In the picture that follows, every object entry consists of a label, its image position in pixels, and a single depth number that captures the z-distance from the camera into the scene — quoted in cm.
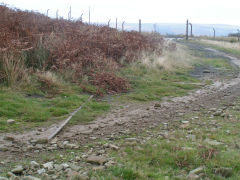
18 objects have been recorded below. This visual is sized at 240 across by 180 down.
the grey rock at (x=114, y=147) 408
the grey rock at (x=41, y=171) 331
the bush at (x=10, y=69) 702
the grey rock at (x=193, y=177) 320
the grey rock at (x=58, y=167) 341
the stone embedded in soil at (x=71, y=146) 422
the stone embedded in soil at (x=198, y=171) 333
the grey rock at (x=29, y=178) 309
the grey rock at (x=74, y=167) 340
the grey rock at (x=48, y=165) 344
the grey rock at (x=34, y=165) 347
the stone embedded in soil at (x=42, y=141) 437
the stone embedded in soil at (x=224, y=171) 332
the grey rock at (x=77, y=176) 311
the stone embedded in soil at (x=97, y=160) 359
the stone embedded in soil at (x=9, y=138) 439
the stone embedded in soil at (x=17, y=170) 328
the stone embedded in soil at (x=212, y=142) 425
